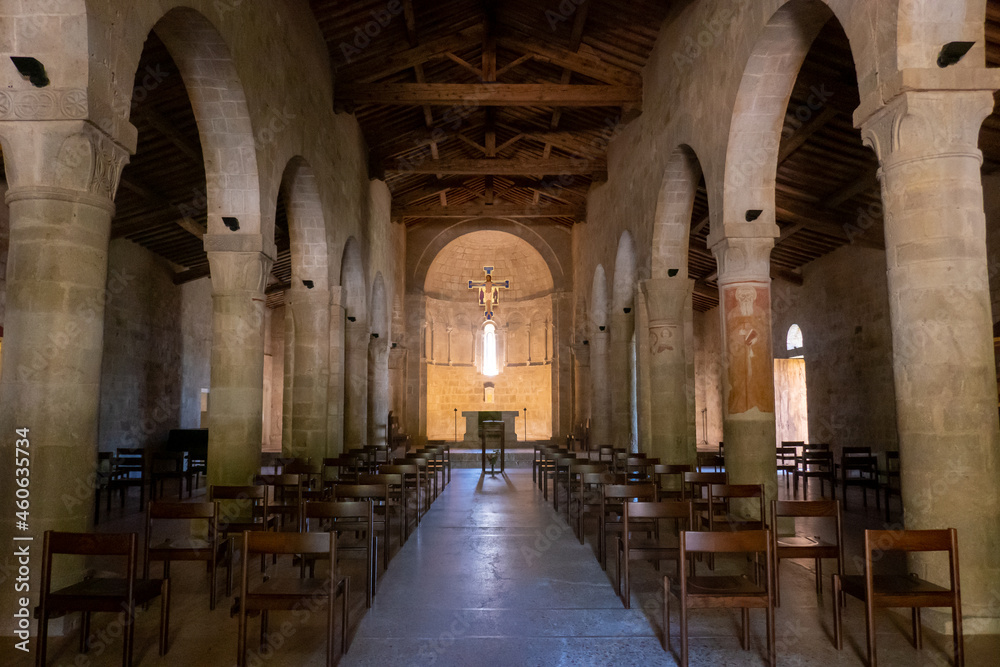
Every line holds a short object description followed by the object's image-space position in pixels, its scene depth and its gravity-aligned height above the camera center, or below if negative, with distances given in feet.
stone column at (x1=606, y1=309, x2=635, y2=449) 49.88 +2.16
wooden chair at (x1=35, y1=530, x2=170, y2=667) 11.50 -3.22
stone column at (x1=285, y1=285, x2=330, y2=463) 37.63 +2.01
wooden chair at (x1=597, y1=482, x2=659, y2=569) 18.67 -2.59
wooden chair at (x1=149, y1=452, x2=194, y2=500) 32.71 -3.36
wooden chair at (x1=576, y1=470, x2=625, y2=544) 22.29 -2.69
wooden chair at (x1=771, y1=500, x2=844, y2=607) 15.01 -2.85
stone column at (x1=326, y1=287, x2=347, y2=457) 40.86 +1.02
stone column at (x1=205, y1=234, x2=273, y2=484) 25.46 +2.07
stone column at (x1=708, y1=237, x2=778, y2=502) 25.25 +1.56
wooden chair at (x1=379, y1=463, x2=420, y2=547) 22.93 -2.98
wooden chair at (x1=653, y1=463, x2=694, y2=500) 23.49 -2.35
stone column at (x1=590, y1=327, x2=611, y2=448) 56.41 +0.82
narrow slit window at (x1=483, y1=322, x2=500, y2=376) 82.02 +6.23
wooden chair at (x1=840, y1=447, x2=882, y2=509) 29.68 -3.24
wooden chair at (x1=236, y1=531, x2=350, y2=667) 11.55 -3.20
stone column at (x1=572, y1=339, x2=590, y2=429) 68.28 +2.16
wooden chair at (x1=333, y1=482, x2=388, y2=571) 19.14 -2.49
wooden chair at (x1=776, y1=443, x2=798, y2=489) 40.65 -3.49
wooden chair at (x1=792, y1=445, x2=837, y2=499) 35.59 -3.25
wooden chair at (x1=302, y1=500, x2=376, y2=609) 15.08 -2.44
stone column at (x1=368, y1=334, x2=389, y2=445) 60.29 +1.37
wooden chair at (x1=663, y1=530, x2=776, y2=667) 11.80 -3.33
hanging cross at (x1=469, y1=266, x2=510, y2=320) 74.38 +12.13
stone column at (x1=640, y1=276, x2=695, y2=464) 35.88 +1.97
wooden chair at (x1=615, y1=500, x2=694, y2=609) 15.19 -2.60
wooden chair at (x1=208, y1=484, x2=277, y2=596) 17.12 -2.42
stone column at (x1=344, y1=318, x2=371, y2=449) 48.26 +1.61
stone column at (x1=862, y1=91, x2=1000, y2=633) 14.12 +1.51
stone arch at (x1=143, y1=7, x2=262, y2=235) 23.68 +10.13
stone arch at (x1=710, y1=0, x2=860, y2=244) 23.81 +10.20
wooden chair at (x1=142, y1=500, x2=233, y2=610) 15.01 -3.16
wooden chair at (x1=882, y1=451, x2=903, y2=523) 27.96 -3.39
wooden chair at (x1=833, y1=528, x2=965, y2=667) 11.73 -3.35
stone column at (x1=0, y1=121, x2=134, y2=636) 14.03 +1.62
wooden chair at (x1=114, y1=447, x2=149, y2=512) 31.89 -3.26
